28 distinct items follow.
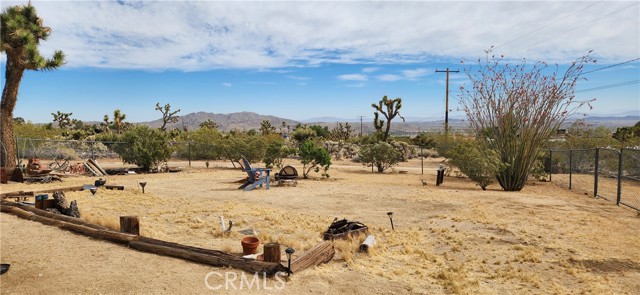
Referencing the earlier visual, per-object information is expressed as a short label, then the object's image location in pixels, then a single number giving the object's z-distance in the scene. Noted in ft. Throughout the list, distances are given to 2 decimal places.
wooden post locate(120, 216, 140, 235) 25.63
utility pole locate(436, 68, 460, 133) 126.38
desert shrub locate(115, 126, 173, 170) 78.23
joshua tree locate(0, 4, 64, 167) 63.67
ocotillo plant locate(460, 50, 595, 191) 55.79
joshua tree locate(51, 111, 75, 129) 242.37
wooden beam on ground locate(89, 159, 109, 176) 71.65
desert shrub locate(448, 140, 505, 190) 56.18
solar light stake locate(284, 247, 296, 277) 18.83
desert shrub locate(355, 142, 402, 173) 87.97
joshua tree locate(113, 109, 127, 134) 179.81
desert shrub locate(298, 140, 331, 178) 70.49
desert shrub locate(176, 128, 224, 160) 101.81
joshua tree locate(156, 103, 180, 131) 227.20
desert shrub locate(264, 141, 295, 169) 74.28
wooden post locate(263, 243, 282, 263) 19.53
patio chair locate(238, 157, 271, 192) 53.04
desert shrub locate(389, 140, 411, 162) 126.85
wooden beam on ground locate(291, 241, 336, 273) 19.47
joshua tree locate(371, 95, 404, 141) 139.88
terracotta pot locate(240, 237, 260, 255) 21.69
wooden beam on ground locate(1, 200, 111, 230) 28.02
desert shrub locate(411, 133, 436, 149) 156.36
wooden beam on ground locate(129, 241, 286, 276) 18.99
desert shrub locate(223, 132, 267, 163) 89.61
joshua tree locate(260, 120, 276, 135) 247.35
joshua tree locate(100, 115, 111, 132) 205.77
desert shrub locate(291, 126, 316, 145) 193.93
